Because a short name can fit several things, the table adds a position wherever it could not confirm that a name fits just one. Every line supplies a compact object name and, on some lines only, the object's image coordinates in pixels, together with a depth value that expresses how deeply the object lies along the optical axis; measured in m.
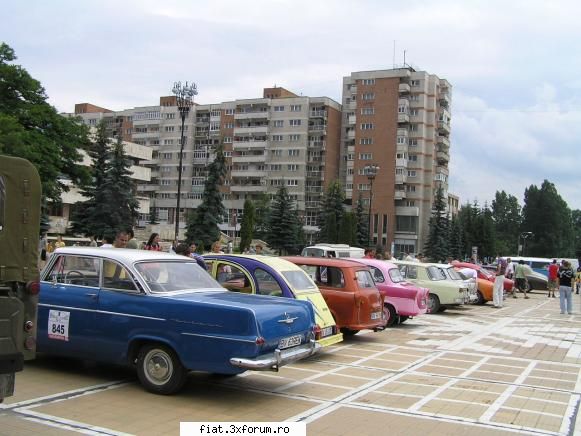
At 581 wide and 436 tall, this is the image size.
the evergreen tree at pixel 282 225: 63.81
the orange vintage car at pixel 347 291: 11.81
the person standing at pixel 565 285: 21.09
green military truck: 5.33
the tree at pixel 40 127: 34.12
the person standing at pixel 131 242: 12.42
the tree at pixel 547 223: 119.38
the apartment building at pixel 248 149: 103.44
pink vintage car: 15.04
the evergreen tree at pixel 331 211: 68.31
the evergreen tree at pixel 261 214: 87.12
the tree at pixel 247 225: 59.66
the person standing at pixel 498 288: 23.53
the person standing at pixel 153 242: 14.18
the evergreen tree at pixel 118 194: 50.16
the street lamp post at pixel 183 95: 28.69
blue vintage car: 6.90
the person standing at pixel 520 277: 34.45
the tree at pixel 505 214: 140.62
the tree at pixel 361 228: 71.75
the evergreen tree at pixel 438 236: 79.69
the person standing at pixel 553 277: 31.46
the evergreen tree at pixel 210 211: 49.75
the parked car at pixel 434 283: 19.11
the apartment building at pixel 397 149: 92.94
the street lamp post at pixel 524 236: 117.28
